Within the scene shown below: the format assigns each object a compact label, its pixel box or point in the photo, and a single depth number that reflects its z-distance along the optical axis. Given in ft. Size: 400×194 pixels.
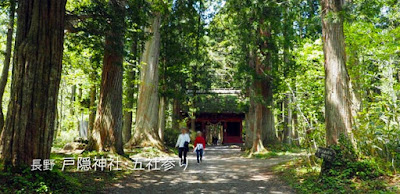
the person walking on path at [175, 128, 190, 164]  30.21
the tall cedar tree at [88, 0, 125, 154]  28.66
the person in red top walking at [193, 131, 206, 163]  32.71
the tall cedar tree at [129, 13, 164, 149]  44.93
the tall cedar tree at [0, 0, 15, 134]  29.89
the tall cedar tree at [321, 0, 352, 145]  21.33
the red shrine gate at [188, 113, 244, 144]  95.04
